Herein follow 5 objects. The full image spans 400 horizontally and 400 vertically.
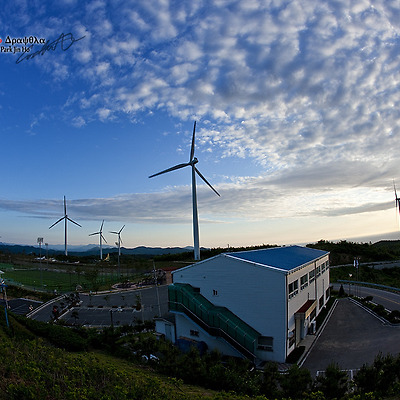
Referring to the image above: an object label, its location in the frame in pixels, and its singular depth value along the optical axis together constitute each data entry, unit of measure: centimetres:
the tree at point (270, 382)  1571
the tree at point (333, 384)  1479
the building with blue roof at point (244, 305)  2336
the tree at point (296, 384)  1489
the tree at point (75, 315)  3543
